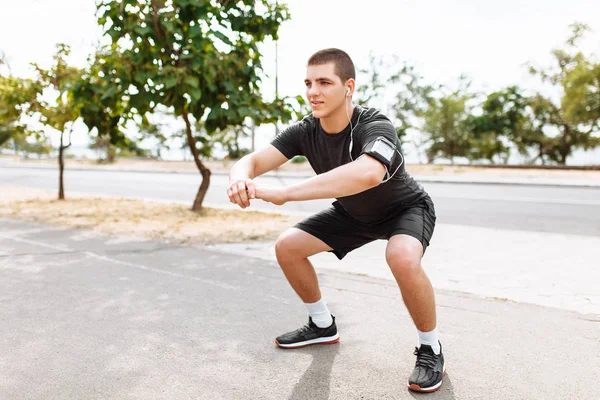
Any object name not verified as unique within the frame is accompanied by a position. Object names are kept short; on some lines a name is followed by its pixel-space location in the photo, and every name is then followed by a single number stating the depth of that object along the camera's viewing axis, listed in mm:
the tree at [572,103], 26688
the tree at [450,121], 36625
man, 2637
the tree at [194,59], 7770
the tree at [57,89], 11242
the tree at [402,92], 35719
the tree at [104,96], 8383
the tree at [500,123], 34781
